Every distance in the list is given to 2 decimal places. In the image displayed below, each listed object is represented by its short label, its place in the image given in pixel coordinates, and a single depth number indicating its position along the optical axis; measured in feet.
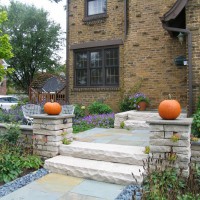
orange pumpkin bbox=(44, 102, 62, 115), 15.14
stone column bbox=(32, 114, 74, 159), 14.57
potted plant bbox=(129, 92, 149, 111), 27.89
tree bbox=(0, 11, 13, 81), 20.27
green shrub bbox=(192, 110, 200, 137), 15.70
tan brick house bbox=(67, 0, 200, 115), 27.71
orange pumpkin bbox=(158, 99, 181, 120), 12.16
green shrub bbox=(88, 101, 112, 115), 29.78
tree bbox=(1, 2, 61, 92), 70.95
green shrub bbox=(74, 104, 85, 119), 30.48
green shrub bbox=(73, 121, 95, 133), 22.83
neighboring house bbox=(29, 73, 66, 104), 35.78
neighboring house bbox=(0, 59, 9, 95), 86.32
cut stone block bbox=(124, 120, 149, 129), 22.81
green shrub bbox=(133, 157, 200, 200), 9.45
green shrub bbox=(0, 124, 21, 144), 15.23
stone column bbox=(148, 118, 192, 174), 11.51
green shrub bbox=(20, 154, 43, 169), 13.50
